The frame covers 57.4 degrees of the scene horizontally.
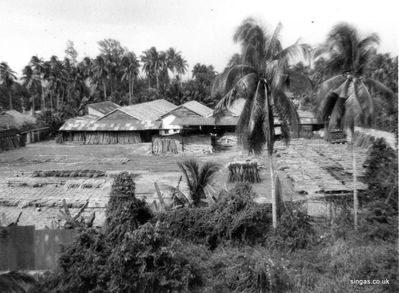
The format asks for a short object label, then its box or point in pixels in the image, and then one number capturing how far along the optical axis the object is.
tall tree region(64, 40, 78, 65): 76.38
